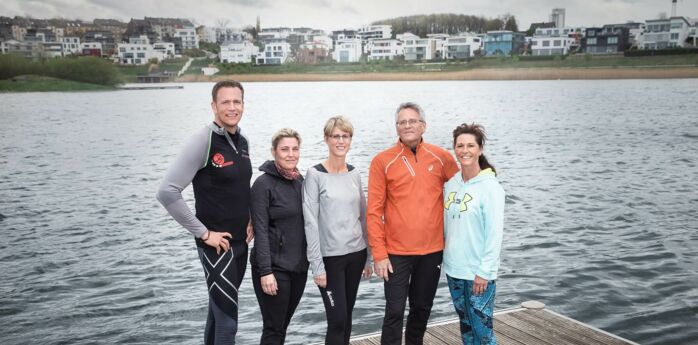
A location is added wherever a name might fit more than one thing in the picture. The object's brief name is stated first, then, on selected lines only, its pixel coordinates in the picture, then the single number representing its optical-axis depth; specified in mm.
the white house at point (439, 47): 163250
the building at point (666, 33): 120438
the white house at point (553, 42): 139750
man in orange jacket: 4746
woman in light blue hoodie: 4559
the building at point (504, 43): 146375
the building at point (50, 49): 169962
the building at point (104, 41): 194338
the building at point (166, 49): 191650
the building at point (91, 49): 190750
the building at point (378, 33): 196125
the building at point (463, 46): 158250
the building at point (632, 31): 127125
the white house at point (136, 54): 183375
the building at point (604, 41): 125188
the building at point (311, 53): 183000
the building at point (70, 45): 187875
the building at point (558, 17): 172875
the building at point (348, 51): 177875
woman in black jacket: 4484
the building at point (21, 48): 169625
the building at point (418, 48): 162625
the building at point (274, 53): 179250
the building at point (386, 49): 163875
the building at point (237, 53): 175750
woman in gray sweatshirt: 4566
